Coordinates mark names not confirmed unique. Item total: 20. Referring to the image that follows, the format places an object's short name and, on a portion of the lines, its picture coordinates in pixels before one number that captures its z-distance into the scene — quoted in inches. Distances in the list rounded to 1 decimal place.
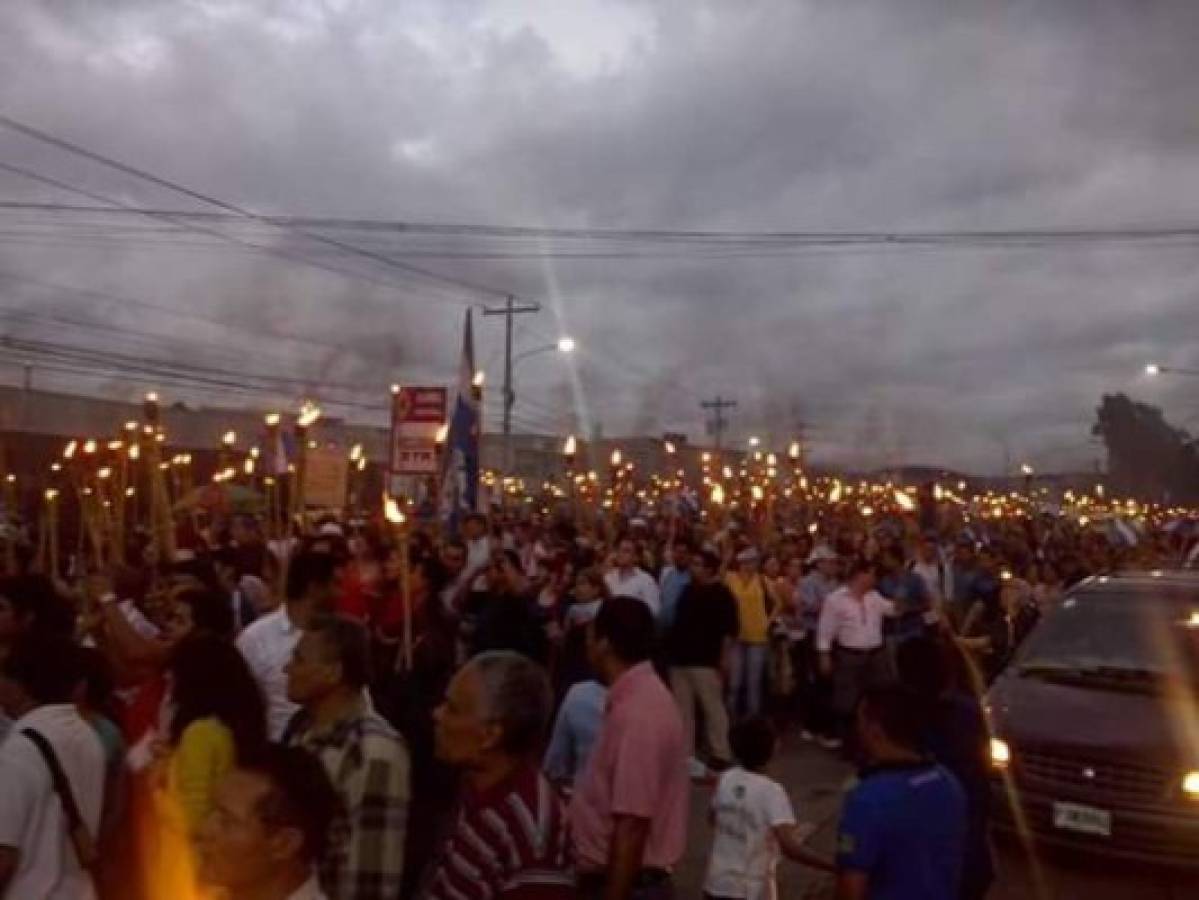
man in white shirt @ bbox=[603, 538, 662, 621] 499.8
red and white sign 568.1
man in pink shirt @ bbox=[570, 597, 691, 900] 183.0
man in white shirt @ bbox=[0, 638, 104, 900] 162.6
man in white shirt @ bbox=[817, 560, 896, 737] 514.3
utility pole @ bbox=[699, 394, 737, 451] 3181.6
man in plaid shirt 146.3
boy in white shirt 232.7
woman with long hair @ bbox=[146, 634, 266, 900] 173.2
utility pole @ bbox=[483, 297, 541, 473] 1688.0
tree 4015.8
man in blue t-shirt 168.2
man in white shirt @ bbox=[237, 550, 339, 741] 256.4
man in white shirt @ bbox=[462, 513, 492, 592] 486.4
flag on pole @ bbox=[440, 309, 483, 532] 574.9
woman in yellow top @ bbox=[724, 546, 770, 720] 521.7
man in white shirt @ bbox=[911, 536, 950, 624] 557.9
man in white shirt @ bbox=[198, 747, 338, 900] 113.7
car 343.0
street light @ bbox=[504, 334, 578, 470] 1668.6
